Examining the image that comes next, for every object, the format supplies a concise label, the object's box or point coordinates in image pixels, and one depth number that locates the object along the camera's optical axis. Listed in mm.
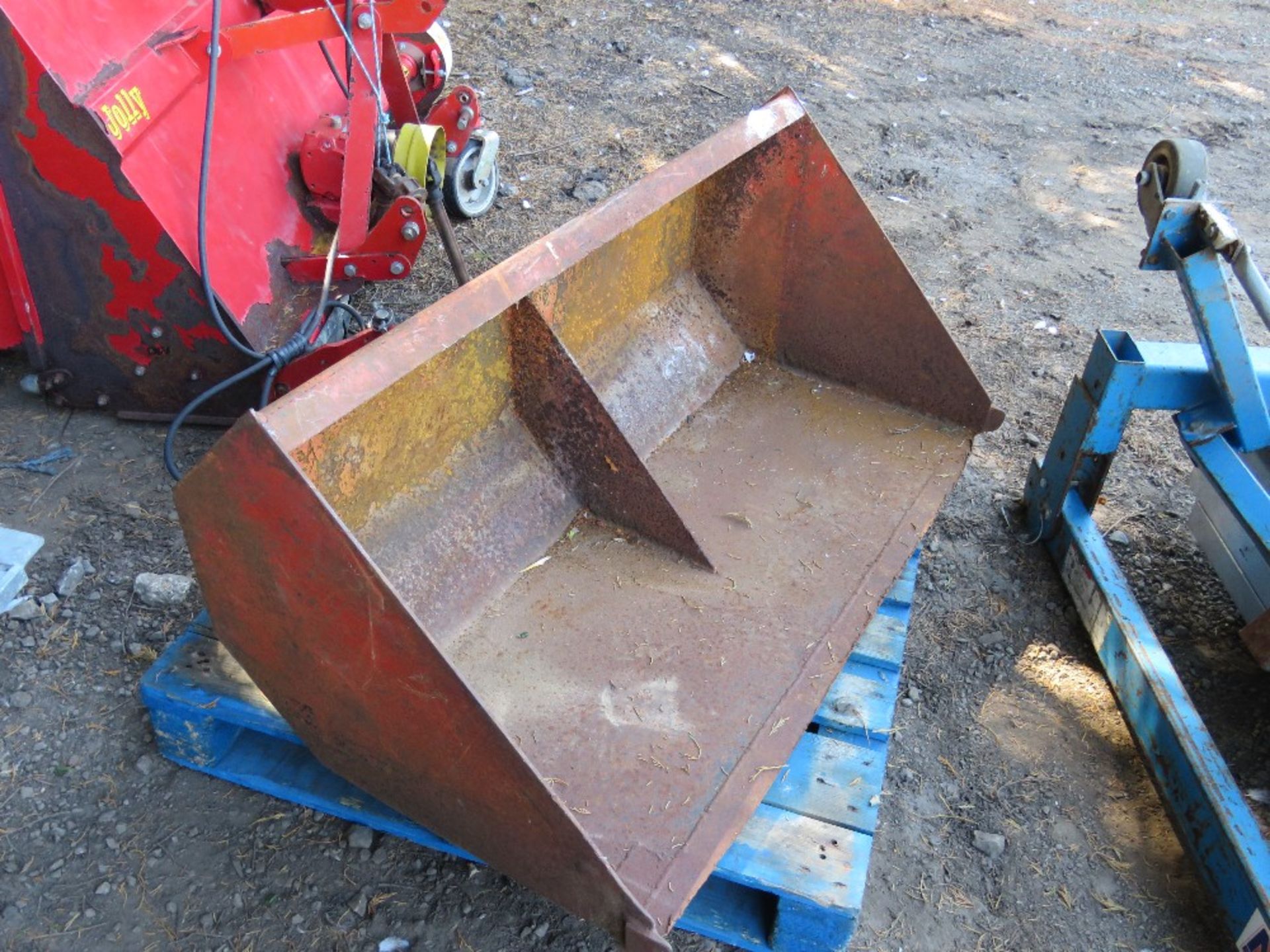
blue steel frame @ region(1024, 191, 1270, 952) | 2348
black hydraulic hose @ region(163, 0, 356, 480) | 2951
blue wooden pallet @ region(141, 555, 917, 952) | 2029
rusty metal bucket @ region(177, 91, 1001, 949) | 1729
